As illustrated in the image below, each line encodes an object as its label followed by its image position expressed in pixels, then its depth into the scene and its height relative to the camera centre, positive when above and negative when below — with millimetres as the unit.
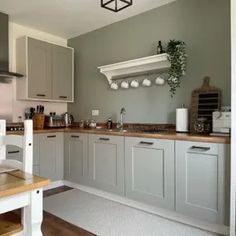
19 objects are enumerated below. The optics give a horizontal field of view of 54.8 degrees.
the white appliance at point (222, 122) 2127 -58
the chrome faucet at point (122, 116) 3264 -7
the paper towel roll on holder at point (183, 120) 2566 -49
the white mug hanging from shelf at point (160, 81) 2811 +431
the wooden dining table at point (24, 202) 879 -348
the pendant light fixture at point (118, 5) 2743 +1365
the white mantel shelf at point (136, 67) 2736 +650
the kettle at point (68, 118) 3928 -46
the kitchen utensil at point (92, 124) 3617 -136
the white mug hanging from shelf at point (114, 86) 3334 +433
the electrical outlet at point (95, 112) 3707 +49
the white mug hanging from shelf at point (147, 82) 2934 +433
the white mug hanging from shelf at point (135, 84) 3063 +428
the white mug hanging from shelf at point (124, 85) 3190 +430
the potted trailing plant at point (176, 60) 2482 +616
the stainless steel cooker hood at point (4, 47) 3115 +951
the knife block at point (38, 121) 3494 -86
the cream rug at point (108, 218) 2104 -1070
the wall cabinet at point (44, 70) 3369 +712
